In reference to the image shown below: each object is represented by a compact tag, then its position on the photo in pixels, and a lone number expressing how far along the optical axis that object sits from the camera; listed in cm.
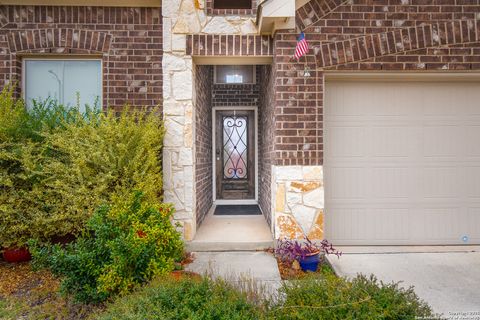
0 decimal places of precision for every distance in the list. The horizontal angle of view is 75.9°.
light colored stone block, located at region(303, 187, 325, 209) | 371
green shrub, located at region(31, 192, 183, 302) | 253
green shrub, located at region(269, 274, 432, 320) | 191
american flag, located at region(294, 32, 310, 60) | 348
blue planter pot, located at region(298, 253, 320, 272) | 335
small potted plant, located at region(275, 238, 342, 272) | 335
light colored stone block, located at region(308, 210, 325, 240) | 370
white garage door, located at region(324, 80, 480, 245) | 409
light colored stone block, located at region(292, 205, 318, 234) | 370
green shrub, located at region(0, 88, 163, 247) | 318
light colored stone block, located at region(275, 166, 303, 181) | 373
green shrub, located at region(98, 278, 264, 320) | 201
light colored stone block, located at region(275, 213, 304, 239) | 370
